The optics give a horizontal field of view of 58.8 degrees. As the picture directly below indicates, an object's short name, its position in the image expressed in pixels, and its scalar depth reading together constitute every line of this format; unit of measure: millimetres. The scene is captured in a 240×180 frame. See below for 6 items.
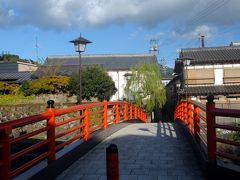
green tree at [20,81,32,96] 19730
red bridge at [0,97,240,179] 2837
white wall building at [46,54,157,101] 23106
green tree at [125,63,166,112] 19404
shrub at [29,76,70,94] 19496
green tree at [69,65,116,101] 19079
